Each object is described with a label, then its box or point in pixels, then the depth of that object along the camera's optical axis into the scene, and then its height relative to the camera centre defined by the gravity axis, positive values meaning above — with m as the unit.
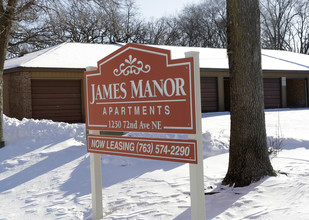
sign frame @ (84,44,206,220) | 4.27 -0.54
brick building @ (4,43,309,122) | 17.98 +1.31
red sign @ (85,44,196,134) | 4.38 +0.16
